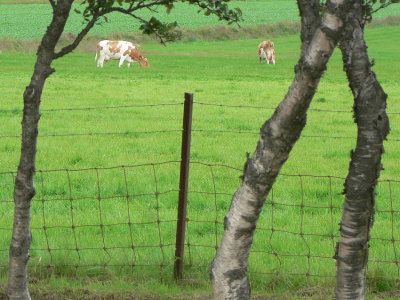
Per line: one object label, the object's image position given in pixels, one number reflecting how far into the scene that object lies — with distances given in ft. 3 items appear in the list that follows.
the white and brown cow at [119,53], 263.49
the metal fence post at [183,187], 43.86
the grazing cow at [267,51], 280.51
